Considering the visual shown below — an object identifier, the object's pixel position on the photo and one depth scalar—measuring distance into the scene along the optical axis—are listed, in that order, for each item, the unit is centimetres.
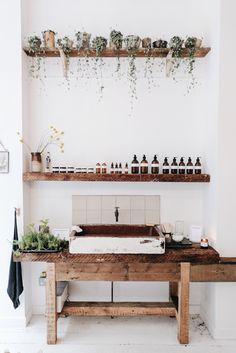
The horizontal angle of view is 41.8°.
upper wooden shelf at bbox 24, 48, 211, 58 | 314
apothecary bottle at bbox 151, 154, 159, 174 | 329
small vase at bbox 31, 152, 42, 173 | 325
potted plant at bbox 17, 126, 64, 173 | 342
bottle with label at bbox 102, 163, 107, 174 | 328
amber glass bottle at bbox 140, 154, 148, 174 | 328
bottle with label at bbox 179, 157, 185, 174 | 328
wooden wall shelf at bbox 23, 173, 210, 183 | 316
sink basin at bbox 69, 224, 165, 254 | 286
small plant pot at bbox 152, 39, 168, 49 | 312
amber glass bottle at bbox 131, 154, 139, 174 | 329
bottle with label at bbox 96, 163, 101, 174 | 328
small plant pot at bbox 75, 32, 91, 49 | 309
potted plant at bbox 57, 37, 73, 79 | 308
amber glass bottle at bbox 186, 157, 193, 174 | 327
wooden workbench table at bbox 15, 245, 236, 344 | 285
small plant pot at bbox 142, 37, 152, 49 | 312
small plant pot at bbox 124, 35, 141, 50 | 306
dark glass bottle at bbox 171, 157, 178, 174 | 328
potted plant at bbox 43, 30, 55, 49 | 313
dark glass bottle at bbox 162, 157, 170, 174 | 331
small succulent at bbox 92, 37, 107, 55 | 307
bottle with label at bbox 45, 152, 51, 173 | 340
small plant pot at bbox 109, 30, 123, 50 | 307
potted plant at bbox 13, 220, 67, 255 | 296
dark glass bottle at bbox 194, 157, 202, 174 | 326
